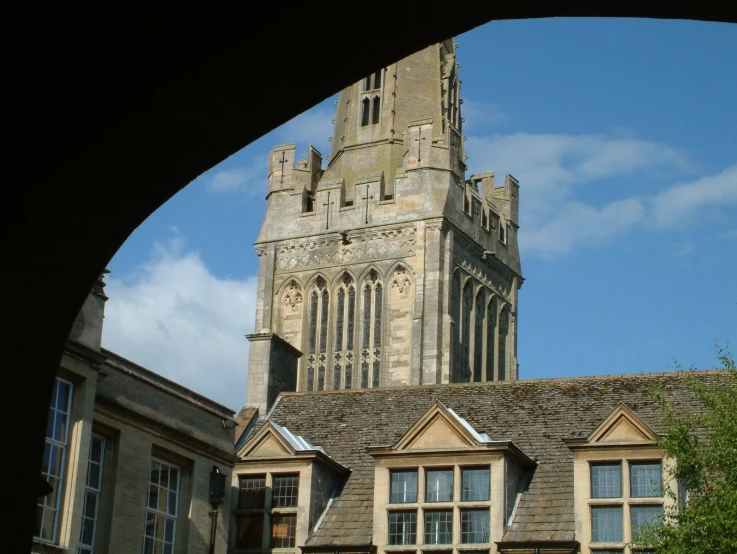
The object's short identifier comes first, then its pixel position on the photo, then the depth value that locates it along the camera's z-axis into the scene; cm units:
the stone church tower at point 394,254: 6881
